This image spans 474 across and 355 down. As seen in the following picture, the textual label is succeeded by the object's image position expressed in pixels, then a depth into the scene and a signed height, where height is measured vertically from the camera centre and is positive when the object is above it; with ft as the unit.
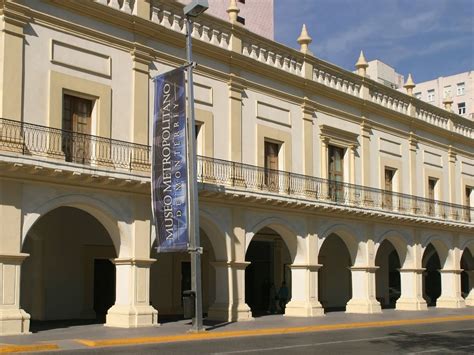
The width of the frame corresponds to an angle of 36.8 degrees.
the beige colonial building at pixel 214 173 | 54.24 +8.03
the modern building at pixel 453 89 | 215.31 +52.11
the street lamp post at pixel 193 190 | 54.24 +5.12
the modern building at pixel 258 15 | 127.34 +43.73
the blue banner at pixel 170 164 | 56.13 +7.34
